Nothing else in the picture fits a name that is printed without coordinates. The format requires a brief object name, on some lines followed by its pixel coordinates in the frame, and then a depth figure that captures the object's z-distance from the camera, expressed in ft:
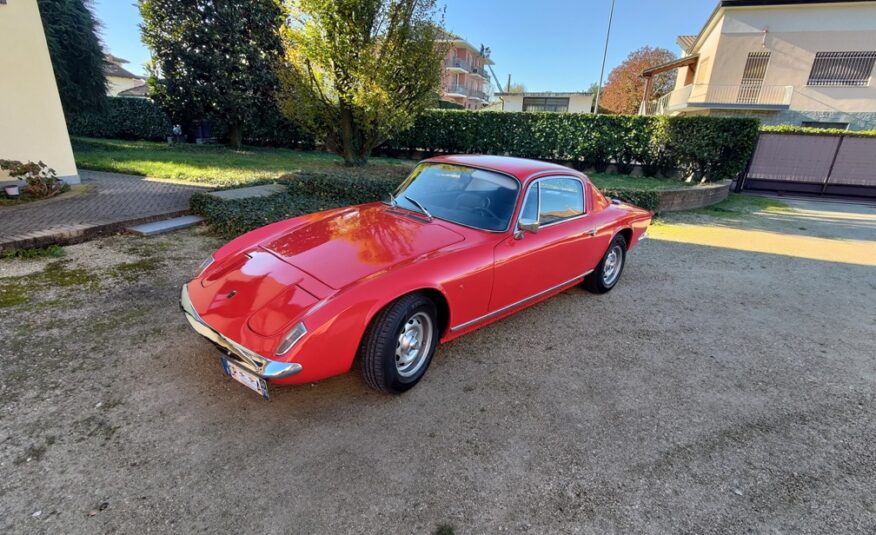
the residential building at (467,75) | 169.68
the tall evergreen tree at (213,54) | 49.47
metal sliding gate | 40.22
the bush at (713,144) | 37.09
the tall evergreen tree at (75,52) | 38.70
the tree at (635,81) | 126.00
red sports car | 7.53
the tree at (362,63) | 35.40
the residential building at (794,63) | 65.46
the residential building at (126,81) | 120.88
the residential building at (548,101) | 138.92
